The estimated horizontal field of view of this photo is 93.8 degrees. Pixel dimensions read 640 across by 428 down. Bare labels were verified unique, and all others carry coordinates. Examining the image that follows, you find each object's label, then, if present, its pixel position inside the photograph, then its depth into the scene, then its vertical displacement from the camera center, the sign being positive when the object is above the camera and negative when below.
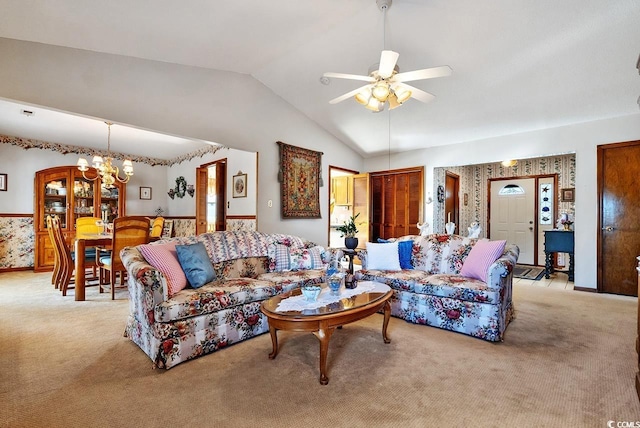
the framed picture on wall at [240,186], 4.59 +0.44
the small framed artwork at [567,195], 6.09 +0.41
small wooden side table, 3.19 -0.46
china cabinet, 5.52 +0.26
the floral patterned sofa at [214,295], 2.13 -0.66
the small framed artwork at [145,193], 6.84 +0.49
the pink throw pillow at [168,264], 2.45 -0.42
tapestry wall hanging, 4.82 +0.57
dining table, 3.67 -0.47
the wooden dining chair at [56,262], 4.11 -0.68
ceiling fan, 2.37 +1.15
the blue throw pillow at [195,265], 2.62 -0.46
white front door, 6.64 +0.02
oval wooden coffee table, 1.93 -0.68
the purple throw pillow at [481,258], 2.91 -0.43
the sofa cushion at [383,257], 3.52 -0.50
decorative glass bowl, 2.20 -0.58
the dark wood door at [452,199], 6.07 +0.34
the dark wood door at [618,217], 4.02 -0.03
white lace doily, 2.07 -0.64
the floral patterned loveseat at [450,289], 2.58 -0.70
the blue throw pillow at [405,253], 3.63 -0.47
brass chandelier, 4.75 +0.77
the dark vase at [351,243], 3.68 -0.35
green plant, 3.77 -0.19
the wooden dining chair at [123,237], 3.77 -0.31
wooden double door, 5.83 +0.26
